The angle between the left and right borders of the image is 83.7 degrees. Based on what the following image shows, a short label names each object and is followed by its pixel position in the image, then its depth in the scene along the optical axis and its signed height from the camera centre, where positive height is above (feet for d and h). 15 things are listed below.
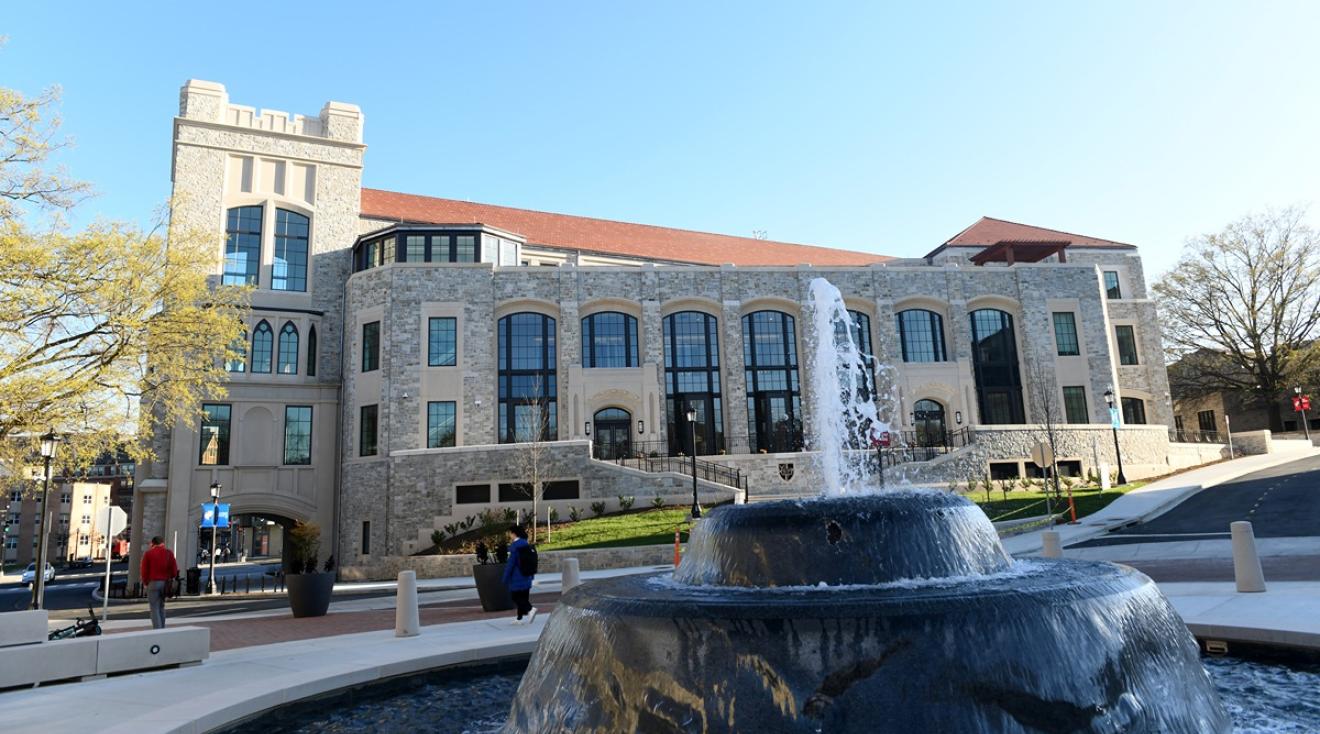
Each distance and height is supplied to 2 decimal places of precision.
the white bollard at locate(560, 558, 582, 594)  46.73 -5.37
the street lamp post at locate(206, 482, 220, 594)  91.03 -1.76
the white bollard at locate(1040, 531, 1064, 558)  41.65 -4.11
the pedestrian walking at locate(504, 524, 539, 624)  37.19 -4.05
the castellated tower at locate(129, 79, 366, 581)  111.55 +32.32
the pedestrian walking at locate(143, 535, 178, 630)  39.11 -3.78
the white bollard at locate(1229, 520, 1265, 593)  31.55 -4.09
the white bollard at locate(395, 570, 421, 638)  34.27 -5.46
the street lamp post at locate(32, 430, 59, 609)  45.39 -3.59
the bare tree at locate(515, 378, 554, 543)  99.35 +7.63
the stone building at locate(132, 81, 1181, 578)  109.81 +21.26
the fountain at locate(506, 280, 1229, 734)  11.44 -2.77
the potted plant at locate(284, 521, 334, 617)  47.83 -5.70
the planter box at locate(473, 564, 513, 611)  45.03 -5.75
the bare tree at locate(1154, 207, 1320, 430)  154.92 +31.17
